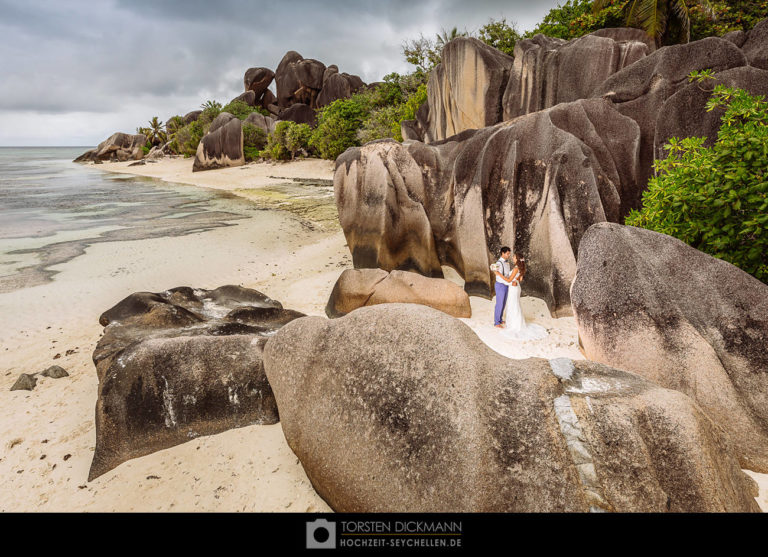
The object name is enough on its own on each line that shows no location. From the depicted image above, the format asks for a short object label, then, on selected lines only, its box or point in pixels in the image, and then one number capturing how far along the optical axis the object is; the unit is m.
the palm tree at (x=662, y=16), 15.36
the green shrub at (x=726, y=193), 4.36
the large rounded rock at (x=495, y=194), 7.65
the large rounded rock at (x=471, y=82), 15.82
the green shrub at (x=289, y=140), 37.19
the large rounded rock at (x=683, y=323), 4.04
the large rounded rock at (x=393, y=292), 7.88
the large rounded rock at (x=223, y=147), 40.34
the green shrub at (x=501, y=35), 22.55
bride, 7.09
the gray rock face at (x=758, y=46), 7.46
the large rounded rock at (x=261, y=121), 43.09
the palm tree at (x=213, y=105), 47.95
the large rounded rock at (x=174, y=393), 4.44
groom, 7.29
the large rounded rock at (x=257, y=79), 54.66
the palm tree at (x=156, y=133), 61.66
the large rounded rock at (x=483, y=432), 2.74
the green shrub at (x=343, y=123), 32.75
